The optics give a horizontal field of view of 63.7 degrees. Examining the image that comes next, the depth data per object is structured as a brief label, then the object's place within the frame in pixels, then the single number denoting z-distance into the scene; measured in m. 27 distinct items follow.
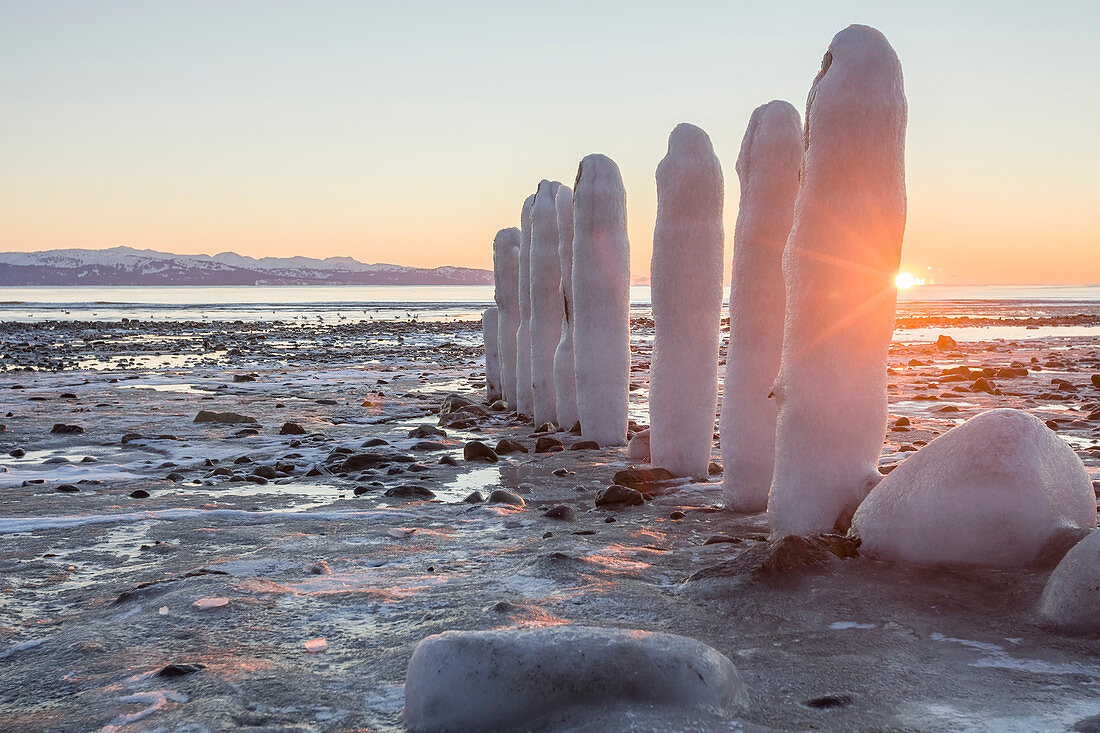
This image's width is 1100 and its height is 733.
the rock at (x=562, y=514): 7.07
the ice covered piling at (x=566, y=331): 11.88
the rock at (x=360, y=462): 9.79
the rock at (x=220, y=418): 13.90
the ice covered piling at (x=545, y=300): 12.88
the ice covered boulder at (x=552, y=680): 3.29
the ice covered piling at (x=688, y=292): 8.52
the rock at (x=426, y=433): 12.16
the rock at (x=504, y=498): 7.69
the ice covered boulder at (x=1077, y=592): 3.94
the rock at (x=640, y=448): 10.05
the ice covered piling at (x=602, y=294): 10.95
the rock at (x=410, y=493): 8.22
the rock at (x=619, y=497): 7.68
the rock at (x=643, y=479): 8.47
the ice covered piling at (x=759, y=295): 6.96
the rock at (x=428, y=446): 11.27
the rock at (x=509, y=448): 11.08
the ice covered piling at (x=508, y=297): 15.10
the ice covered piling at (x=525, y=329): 13.78
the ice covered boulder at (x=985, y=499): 4.86
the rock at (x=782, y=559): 4.89
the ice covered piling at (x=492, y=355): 16.80
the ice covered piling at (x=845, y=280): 5.73
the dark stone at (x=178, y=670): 3.82
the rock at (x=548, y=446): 10.98
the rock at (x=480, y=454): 10.46
